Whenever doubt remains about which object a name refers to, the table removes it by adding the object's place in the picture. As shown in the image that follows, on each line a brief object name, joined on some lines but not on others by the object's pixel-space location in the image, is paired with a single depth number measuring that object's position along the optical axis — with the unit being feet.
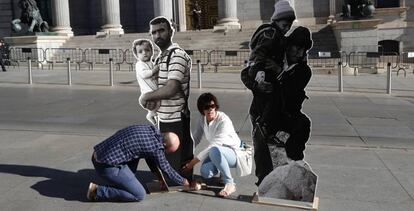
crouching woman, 18.16
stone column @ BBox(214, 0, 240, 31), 97.53
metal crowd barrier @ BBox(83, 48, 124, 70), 87.81
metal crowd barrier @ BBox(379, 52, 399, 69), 85.49
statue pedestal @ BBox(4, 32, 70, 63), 93.64
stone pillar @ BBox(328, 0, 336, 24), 101.17
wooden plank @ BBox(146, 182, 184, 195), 18.54
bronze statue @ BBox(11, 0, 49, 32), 95.57
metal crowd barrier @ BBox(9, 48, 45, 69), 92.53
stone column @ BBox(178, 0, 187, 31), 114.01
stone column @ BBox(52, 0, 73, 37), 106.63
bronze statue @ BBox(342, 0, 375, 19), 80.89
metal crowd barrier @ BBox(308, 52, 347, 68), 75.15
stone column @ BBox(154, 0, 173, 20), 101.81
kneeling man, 16.80
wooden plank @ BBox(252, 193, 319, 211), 16.67
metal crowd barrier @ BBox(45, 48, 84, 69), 92.84
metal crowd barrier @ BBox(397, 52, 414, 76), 80.10
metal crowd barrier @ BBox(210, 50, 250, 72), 77.82
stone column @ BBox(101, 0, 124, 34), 106.12
